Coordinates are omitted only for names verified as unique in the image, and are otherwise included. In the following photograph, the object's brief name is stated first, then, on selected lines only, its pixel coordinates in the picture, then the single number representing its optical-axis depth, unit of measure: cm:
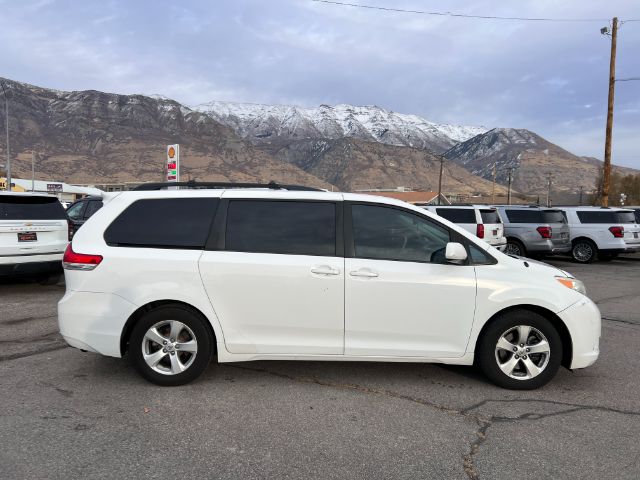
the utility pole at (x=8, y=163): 4047
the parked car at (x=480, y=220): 1339
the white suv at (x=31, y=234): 808
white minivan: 435
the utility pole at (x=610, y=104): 2075
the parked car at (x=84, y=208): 1273
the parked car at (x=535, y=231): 1454
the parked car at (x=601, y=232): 1514
